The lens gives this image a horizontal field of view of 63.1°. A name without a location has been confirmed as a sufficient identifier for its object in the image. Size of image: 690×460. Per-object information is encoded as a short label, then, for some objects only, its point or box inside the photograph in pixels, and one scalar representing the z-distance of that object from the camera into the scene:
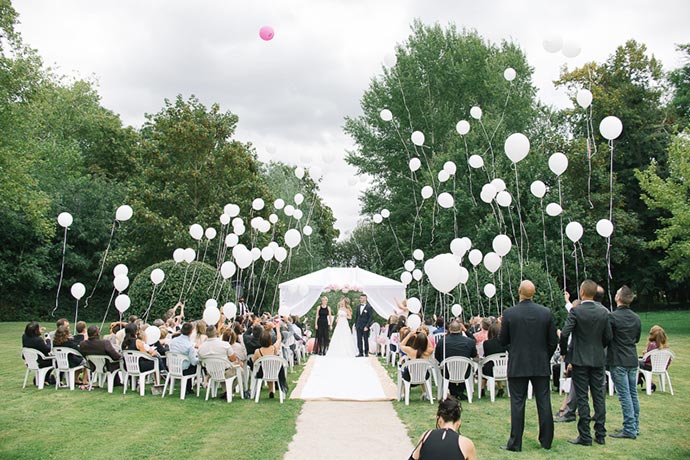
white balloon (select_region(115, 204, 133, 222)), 11.88
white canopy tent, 17.78
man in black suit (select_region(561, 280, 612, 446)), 5.78
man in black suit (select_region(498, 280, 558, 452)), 5.58
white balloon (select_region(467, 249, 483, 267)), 12.11
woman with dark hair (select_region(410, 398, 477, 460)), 3.24
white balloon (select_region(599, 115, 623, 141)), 8.40
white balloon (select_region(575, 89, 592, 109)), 8.99
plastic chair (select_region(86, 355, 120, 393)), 9.02
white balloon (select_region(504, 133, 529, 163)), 8.38
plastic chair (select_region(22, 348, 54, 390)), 8.96
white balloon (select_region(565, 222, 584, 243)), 9.61
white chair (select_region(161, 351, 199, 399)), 8.63
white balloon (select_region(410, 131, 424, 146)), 12.93
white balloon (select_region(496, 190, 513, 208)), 11.11
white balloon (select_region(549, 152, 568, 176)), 9.14
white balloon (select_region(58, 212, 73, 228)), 11.49
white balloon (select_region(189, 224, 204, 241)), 14.34
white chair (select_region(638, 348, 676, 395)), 8.87
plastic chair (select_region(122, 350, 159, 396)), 8.80
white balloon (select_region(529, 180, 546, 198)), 10.75
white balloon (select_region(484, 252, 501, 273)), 10.39
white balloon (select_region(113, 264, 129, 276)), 11.40
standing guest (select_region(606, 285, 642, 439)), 6.12
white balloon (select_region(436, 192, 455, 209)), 12.84
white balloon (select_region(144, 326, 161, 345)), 9.41
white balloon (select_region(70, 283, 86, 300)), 10.91
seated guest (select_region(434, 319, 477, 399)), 8.34
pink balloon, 9.42
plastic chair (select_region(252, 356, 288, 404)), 8.54
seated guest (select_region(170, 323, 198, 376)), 8.61
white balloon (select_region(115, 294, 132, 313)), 10.55
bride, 15.64
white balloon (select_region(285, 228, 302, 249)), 13.53
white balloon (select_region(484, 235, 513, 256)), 9.70
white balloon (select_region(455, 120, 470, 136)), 12.37
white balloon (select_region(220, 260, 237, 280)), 12.42
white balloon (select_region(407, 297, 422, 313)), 10.61
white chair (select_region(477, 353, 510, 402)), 8.41
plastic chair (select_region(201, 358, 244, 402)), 8.38
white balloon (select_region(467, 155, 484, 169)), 12.47
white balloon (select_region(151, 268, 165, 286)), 13.36
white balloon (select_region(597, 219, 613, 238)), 9.17
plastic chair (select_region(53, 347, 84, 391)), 9.01
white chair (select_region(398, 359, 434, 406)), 8.34
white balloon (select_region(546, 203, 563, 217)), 11.62
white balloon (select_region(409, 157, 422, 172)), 14.01
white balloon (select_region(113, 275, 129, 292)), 11.03
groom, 15.45
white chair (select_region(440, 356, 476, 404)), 8.14
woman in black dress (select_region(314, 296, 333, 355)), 15.65
